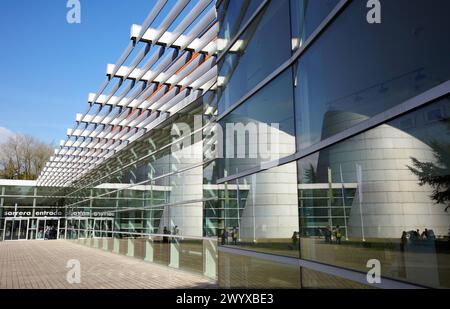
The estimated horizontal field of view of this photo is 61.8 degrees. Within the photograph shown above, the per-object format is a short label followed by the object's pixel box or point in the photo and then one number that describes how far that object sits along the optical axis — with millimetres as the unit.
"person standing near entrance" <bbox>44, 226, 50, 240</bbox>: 40841
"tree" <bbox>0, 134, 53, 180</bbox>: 44969
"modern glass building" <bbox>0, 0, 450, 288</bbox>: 2758
